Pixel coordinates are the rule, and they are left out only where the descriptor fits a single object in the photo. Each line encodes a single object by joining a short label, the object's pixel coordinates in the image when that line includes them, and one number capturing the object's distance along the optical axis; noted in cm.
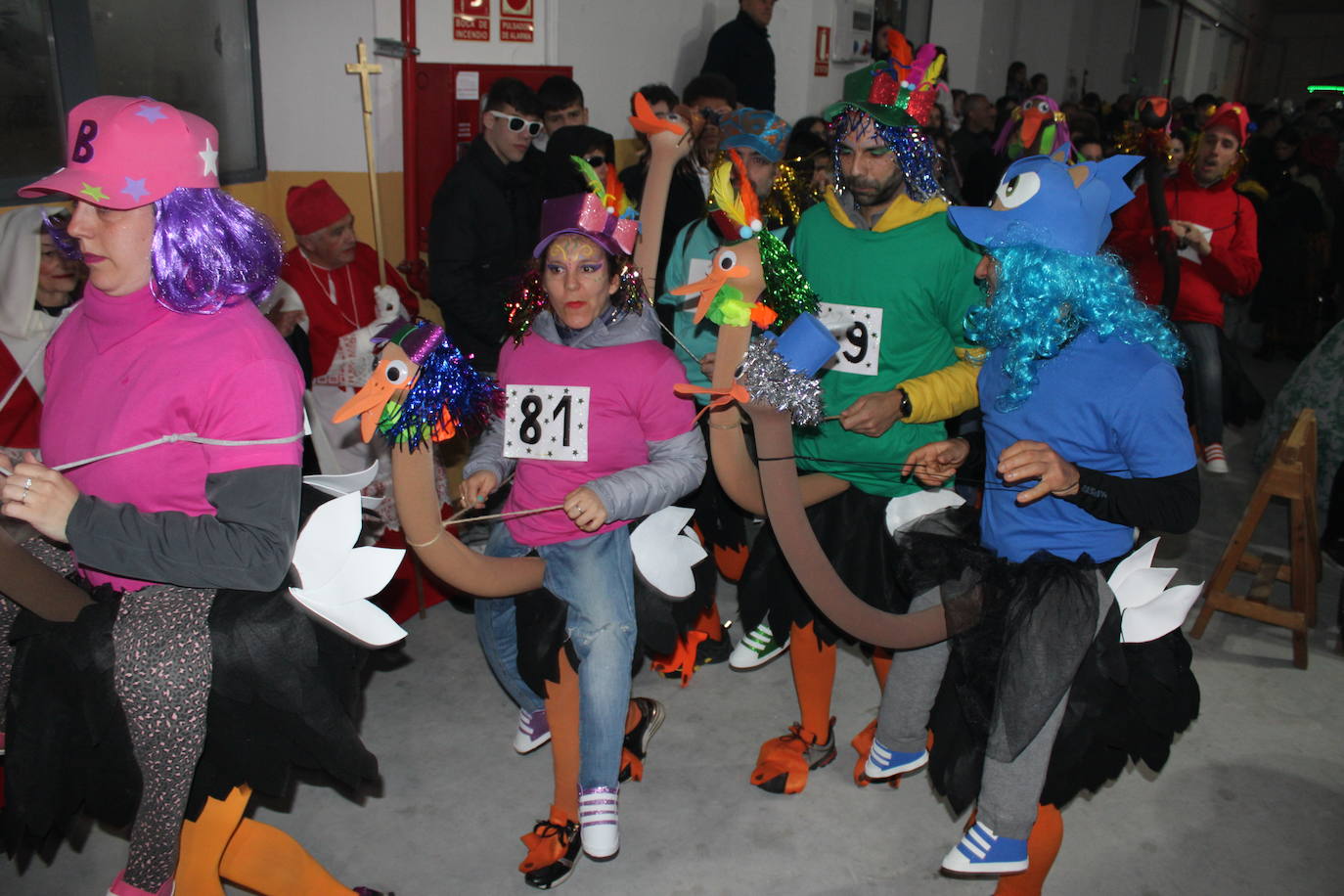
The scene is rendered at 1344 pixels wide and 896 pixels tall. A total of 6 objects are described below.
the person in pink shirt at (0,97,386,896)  175
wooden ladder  359
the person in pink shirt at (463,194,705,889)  248
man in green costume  263
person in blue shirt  202
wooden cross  366
